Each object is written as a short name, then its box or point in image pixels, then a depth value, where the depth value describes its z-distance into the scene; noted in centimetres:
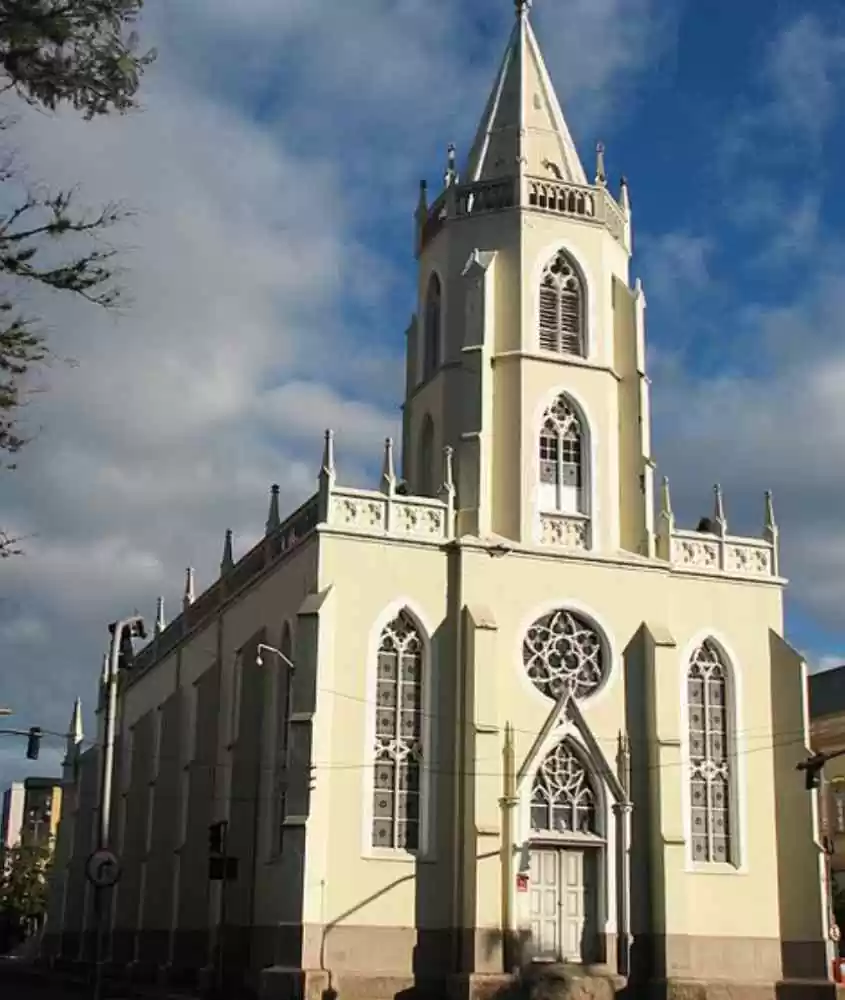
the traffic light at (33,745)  3706
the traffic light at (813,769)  3023
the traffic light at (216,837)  2983
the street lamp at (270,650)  3282
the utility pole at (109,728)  3062
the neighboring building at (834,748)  6256
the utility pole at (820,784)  3030
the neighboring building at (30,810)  13838
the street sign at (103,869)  2327
